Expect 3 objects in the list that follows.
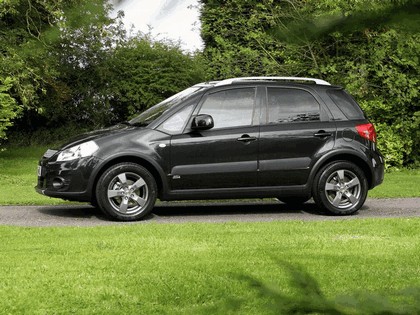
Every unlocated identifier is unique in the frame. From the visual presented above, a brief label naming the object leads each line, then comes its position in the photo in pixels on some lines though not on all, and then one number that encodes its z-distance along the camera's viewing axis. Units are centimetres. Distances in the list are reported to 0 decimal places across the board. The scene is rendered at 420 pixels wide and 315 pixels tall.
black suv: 1121
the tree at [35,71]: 1681
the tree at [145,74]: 2616
